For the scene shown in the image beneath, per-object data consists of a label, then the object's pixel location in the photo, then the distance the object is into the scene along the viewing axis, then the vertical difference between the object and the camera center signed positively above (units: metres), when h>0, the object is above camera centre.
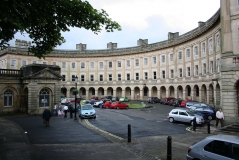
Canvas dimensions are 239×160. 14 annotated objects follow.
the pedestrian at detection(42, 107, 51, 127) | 19.20 -2.32
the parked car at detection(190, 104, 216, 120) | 24.92 -2.77
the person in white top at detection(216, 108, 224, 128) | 19.11 -2.40
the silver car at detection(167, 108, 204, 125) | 21.34 -2.79
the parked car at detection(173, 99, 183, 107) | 39.16 -2.67
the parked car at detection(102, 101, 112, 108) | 39.88 -2.77
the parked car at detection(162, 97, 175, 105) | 44.06 -2.50
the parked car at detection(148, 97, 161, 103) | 49.15 -2.59
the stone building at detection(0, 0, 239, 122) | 19.66 +4.99
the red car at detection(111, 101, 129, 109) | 38.38 -2.87
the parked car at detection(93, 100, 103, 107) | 42.18 -2.69
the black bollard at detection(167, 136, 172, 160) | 9.98 -2.82
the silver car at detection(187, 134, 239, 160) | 7.09 -2.10
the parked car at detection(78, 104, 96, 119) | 25.17 -2.72
